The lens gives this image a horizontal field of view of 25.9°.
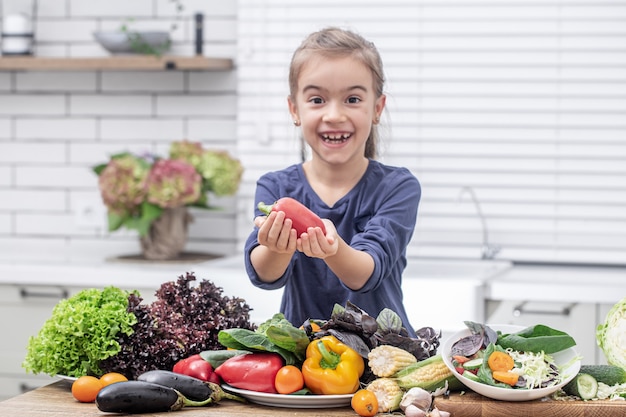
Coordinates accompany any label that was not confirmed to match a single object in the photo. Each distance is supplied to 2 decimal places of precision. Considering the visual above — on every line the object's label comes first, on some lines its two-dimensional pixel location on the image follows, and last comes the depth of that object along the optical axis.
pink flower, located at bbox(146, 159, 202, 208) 3.10
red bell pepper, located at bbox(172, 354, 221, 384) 1.76
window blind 3.23
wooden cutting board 1.65
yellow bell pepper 1.69
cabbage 1.76
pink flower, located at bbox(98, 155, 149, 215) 3.10
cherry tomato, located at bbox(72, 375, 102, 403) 1.74
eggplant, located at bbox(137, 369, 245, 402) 1.71
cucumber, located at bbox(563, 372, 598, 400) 1.68
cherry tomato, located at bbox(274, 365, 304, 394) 1.70
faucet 3.26
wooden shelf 3.31
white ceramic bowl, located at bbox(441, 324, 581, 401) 1.64
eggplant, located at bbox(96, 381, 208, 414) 1.65
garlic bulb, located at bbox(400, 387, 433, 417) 1.65
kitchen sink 2.69
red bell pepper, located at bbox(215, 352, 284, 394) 1.71
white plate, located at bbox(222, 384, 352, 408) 1.69
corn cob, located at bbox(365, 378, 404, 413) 1.67
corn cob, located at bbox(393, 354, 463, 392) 1.69
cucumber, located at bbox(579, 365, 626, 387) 1.71
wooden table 1.65
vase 3.23
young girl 1.91
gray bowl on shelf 3.37
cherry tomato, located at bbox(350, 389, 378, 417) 1.65
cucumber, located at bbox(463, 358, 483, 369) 1.69
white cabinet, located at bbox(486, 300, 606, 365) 2.74
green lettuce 1.79
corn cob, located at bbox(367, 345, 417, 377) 1.70
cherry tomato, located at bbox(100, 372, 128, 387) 1.74
